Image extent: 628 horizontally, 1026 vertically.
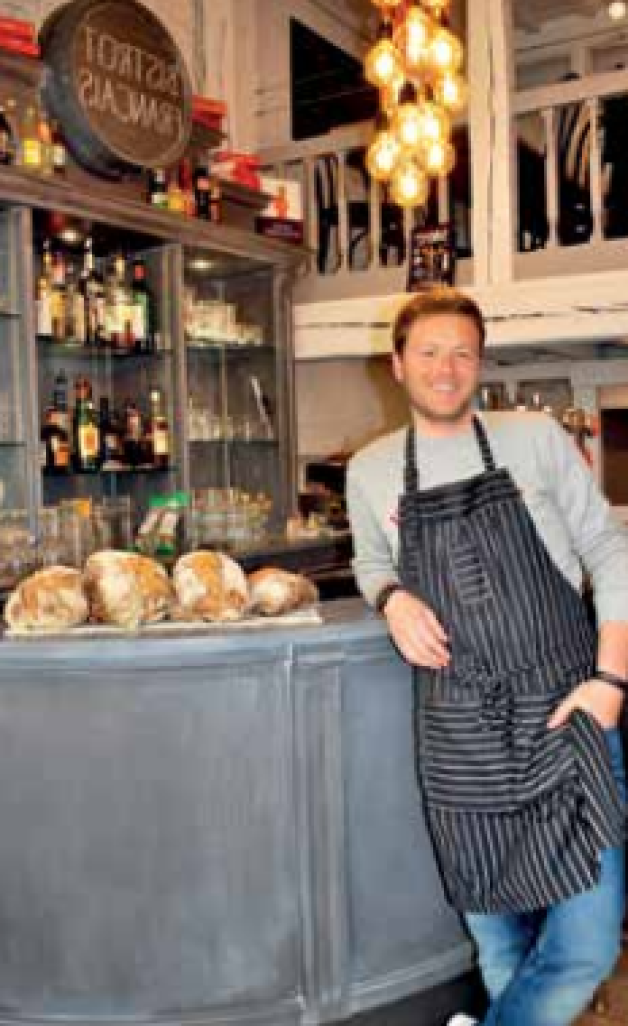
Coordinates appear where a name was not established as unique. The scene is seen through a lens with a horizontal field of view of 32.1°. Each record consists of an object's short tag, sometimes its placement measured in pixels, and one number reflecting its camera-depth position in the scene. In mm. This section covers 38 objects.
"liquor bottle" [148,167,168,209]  4324
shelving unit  3721
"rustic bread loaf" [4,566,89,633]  2037
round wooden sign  3930
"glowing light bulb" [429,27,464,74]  3135
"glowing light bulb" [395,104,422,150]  3168
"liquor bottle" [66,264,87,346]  4090
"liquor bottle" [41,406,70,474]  3965
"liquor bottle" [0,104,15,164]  3661
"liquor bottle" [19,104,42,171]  3770
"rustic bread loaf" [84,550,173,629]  2053
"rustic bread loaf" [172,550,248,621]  2098
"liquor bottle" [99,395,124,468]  4281
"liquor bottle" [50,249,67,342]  4012
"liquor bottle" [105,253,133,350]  4270
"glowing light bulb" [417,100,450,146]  3162
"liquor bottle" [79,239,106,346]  4176
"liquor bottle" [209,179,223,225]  4637
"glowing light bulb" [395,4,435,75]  3131
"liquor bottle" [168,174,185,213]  4375
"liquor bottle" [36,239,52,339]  3939
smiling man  1879
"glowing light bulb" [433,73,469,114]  3193
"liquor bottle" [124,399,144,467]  4359
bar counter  2012
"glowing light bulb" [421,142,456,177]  3186
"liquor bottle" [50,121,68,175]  3881
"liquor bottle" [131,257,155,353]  4364
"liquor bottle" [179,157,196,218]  4512
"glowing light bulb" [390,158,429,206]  3289
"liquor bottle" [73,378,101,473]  4125
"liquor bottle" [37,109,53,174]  3811
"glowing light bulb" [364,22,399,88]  3205
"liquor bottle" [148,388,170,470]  4430
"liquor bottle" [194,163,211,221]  4613
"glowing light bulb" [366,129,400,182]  3245
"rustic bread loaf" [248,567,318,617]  2176
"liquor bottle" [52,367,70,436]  4121
